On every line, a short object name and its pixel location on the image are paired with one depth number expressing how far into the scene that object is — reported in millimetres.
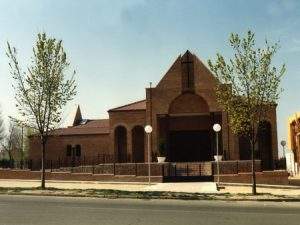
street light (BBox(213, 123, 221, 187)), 19265
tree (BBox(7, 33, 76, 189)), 17313
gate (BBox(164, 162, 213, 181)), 21112
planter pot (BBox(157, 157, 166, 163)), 22518
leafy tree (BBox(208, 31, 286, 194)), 15761
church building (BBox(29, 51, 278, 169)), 26033
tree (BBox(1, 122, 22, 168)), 51711
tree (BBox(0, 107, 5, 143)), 46012
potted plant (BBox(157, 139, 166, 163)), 24393
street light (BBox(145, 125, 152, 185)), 20233
